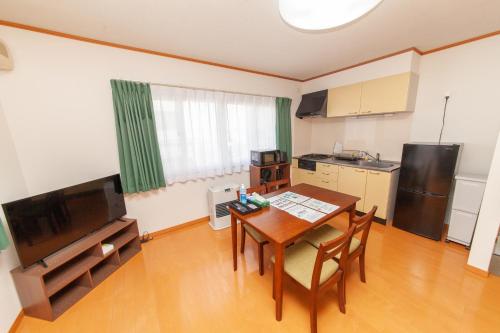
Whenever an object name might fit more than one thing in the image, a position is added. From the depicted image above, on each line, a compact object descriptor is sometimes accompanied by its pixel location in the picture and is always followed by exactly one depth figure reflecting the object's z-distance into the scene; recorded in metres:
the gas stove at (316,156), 3.71
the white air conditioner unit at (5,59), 1.56
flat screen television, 1.44
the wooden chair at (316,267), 1.19
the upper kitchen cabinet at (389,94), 2.53
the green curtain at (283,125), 3.59
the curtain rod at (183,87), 2.41
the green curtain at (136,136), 2.18
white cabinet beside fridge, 2.13
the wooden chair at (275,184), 2.38
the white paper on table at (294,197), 1.96
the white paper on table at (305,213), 1.56
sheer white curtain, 2.56
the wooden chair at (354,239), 1.41
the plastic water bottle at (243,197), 1.92
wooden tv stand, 1.48
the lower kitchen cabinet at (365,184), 2.70
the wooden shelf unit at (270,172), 3.21
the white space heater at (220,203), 2.80
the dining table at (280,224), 1.33
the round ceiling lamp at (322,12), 1.02
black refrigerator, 2.24
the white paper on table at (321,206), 1.70
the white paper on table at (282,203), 1.83
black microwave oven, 3.18
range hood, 3.42
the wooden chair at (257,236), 1.83
